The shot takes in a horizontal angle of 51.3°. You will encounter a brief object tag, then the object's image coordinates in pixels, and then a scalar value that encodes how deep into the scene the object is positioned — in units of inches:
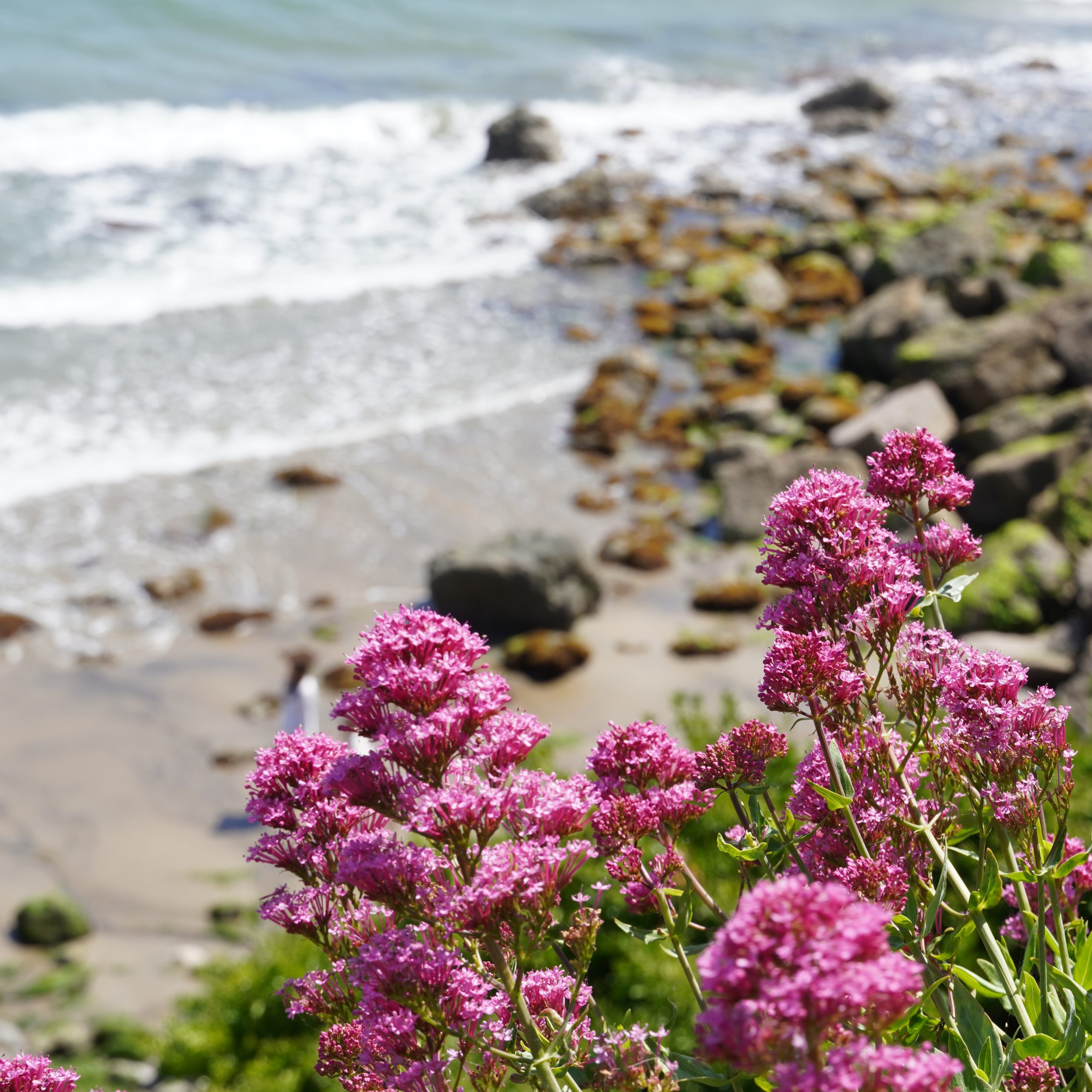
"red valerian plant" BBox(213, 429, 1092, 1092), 73.7
